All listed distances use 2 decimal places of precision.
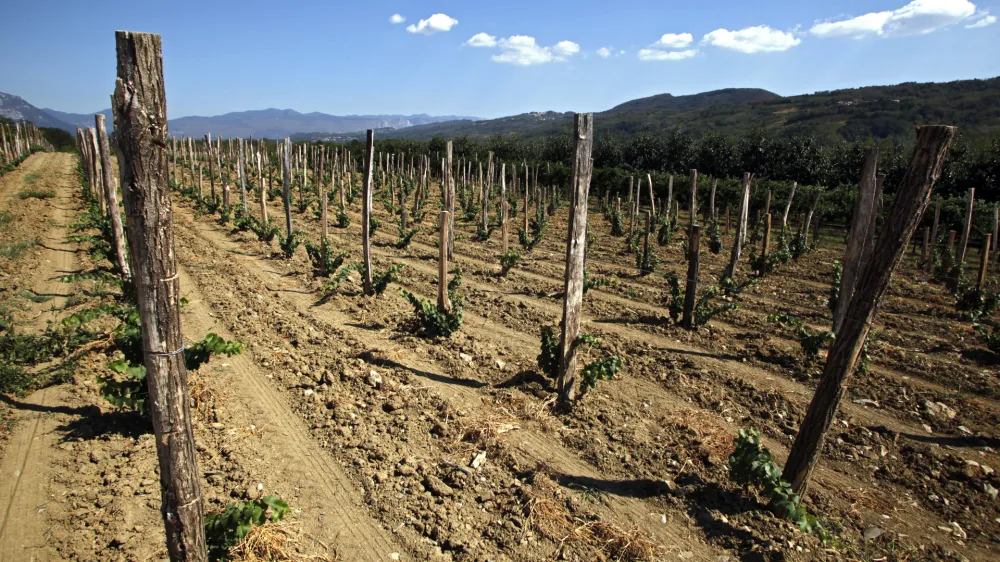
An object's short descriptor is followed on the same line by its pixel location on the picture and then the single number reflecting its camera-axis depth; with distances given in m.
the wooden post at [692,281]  7.92
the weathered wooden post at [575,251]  5.05
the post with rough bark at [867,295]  3.35
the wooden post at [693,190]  10.71
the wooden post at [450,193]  12.20
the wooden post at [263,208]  13.48
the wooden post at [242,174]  15.66
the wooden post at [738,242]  10.27
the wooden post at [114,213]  8.21
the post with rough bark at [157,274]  2.22
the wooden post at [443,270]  7.47
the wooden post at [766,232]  11.36
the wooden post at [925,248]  14.24
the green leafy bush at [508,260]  11.29
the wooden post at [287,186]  12.15
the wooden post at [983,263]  9.98
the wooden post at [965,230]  11.29
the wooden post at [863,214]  5.35
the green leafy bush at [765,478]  3.84
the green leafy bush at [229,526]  3.06
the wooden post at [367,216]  8.96
